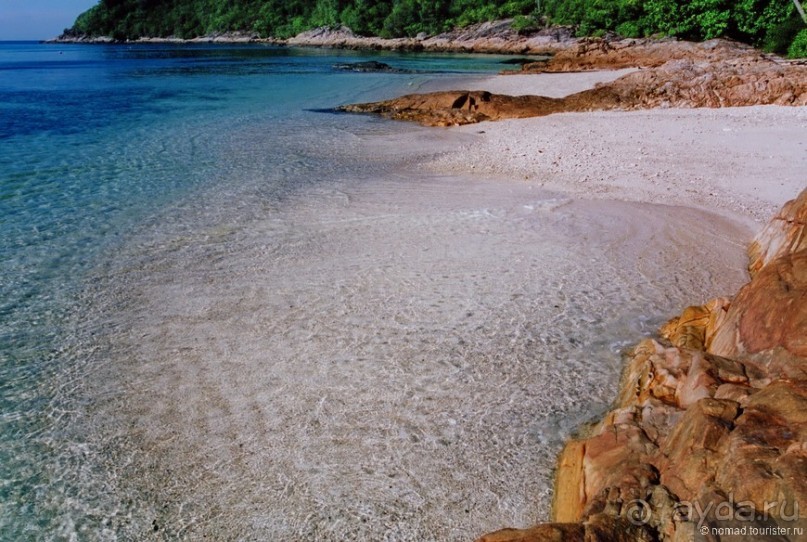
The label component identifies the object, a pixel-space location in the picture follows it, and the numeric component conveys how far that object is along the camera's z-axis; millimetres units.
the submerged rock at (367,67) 37406
